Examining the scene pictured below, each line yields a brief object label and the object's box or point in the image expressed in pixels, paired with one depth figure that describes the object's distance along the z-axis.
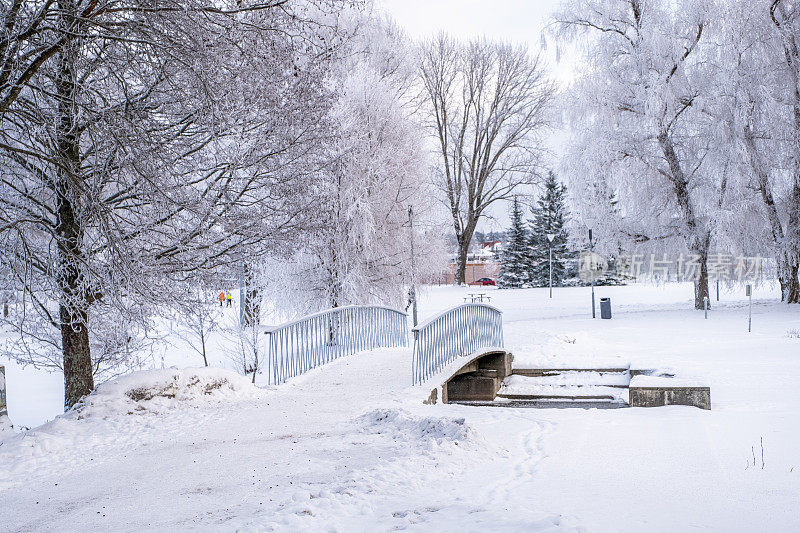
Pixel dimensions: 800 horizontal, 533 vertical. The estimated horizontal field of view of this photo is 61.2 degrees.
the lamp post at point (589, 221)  23.02
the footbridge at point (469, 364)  9.83
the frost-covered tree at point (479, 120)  36.66
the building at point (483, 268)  61.38
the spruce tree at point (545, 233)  47.31
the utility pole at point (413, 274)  19.72
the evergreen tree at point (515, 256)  47.16
